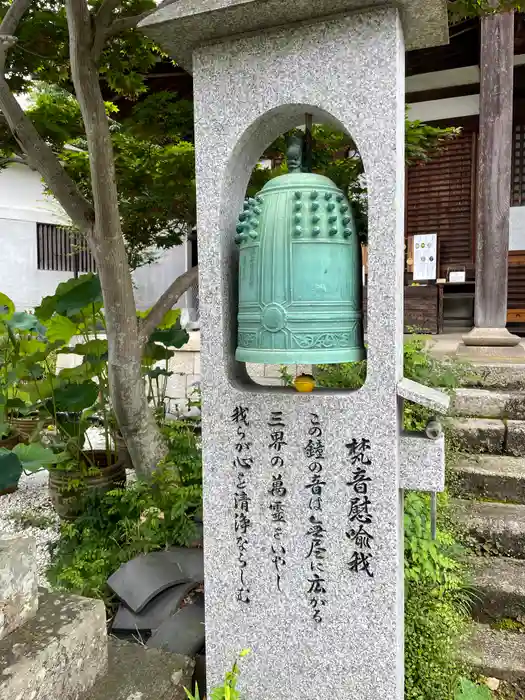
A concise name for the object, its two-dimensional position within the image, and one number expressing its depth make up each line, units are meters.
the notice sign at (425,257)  8.09
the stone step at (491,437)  3.90
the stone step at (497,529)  3.22
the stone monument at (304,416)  1.80
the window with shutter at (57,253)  12.41
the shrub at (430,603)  2.40
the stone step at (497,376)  4.42
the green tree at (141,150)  4.45
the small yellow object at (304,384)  2.00
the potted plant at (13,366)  4.45
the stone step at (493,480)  3.57
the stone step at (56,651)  1.74
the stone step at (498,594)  2.88
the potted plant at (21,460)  2.95
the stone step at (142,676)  2.04
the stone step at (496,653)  2.53
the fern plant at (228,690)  1.91
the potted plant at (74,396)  4.01
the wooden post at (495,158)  5.41
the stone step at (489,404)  4.16
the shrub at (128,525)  3.20
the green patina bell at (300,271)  1.81
